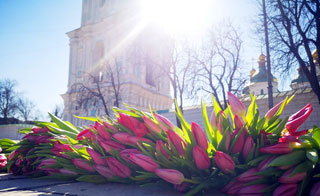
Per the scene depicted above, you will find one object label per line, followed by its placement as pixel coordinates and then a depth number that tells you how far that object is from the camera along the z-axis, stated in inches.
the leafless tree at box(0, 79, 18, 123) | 1742.1
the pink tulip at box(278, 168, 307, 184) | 30.7
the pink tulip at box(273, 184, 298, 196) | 30.7
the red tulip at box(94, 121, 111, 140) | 47.7
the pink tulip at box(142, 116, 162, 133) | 43.2
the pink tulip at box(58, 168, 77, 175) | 51.6
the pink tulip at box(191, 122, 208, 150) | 38.6
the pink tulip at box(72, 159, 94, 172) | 48.1
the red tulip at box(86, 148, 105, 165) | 45.8
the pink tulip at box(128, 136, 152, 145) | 43.2
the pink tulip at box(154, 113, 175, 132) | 42.6
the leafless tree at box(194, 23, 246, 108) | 617.9
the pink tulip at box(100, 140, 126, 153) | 45.0
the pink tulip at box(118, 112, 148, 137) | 44.8
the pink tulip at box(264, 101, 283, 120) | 42.1
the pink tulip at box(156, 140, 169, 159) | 39.3
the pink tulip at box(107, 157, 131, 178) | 43.4
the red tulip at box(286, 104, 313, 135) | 39.3
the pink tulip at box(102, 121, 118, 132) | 48.2
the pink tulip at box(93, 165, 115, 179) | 45.4
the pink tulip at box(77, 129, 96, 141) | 50.8
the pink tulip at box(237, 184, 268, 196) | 33.1
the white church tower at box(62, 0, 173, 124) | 1393.9
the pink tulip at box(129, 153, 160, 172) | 39.0
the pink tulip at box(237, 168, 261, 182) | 34.1
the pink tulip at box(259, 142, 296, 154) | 33.1
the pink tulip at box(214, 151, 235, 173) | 34.5
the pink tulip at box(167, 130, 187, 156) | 38.8
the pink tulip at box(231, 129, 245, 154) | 37.6
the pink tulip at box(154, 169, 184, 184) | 36.0
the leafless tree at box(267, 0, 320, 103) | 419.2
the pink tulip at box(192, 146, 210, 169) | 35.7
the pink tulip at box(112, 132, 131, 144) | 44.9
